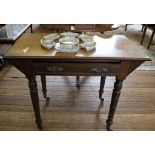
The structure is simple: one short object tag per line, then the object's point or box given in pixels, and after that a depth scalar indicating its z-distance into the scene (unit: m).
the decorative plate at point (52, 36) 1.28
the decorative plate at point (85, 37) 1.26
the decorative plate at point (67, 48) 1.09
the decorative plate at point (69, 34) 1.33
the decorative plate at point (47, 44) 1.14
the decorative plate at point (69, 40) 1.18
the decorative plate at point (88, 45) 1.13
